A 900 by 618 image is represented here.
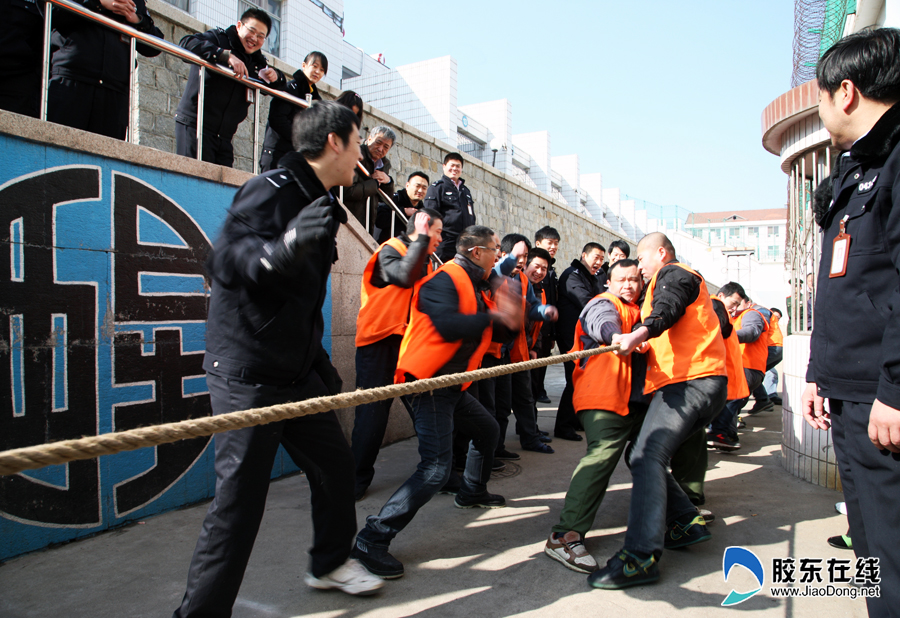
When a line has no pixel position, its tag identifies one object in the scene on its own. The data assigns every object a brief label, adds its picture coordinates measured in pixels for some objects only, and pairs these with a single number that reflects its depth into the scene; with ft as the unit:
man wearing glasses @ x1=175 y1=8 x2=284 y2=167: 14.21
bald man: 8.86
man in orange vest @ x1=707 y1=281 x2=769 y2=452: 18.65
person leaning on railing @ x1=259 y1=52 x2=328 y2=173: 16.66
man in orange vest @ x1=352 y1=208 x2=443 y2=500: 12.43
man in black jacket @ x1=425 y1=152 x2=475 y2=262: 21.94
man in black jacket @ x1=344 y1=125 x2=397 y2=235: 19.27
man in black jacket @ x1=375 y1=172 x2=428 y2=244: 21.49
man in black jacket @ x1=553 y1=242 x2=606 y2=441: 19.43
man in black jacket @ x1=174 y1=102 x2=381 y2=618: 6.46
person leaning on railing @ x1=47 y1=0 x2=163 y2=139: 11.48
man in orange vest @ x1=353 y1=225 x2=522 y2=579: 9.28
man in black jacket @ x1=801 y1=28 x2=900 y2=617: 5.25
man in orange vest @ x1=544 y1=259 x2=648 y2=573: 9.77
